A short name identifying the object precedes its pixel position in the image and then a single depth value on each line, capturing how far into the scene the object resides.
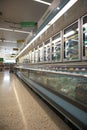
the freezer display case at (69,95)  1.27
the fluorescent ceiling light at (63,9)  1.51
